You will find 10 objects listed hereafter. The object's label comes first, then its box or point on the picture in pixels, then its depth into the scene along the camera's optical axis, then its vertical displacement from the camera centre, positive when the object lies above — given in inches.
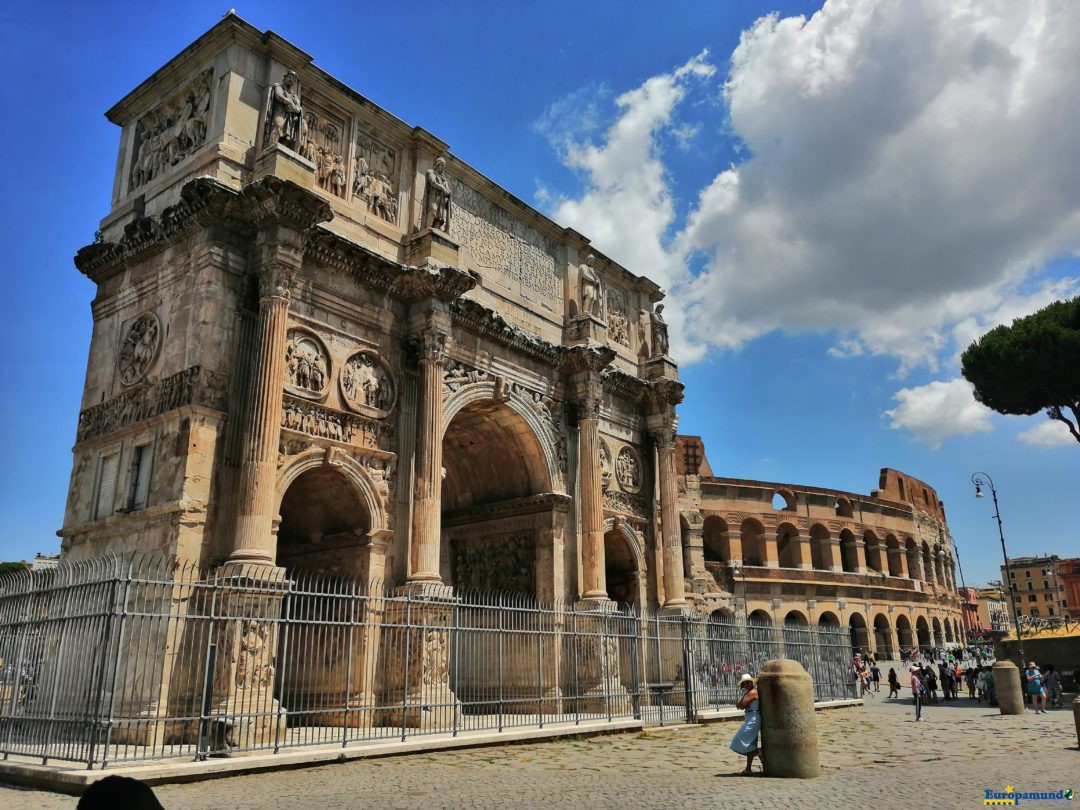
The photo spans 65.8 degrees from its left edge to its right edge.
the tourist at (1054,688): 795.4 -27.6
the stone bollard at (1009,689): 694.9 -24.8
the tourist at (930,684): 883.4 -26.0
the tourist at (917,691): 683.9 -26.1
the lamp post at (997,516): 1083.5 +185.8
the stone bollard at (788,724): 326.3 -24.6
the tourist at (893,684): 1043.9 -30.3
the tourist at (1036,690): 719.1 -26.4
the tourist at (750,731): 341.1 -28.2
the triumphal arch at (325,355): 489.7 +208.0
